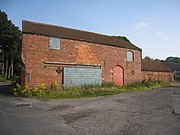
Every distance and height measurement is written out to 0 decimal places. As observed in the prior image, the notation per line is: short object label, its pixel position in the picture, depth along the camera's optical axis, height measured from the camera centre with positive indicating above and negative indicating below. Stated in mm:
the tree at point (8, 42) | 38750 +7717
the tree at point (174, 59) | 105825 +9962
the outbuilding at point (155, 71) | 27469 +535
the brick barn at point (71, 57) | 15250 +1816
